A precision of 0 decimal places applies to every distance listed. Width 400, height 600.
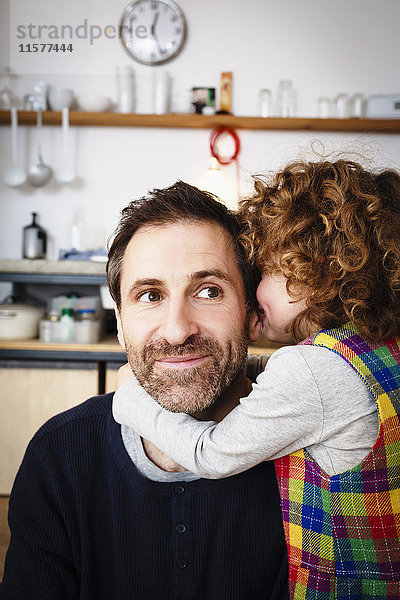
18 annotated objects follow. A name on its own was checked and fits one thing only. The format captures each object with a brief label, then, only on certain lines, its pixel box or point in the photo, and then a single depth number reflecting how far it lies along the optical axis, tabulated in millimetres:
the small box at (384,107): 3773
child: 1095
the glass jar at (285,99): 3824
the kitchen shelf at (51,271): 3275
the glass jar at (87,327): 3242
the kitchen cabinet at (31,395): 3168
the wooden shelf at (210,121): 3740
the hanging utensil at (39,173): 3957
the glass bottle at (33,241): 3867
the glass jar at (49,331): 3262
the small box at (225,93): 3932
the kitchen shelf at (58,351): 3160
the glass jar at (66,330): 3260
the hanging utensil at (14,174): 3956
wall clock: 3932
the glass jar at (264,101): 3857
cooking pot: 3273
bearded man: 1210
